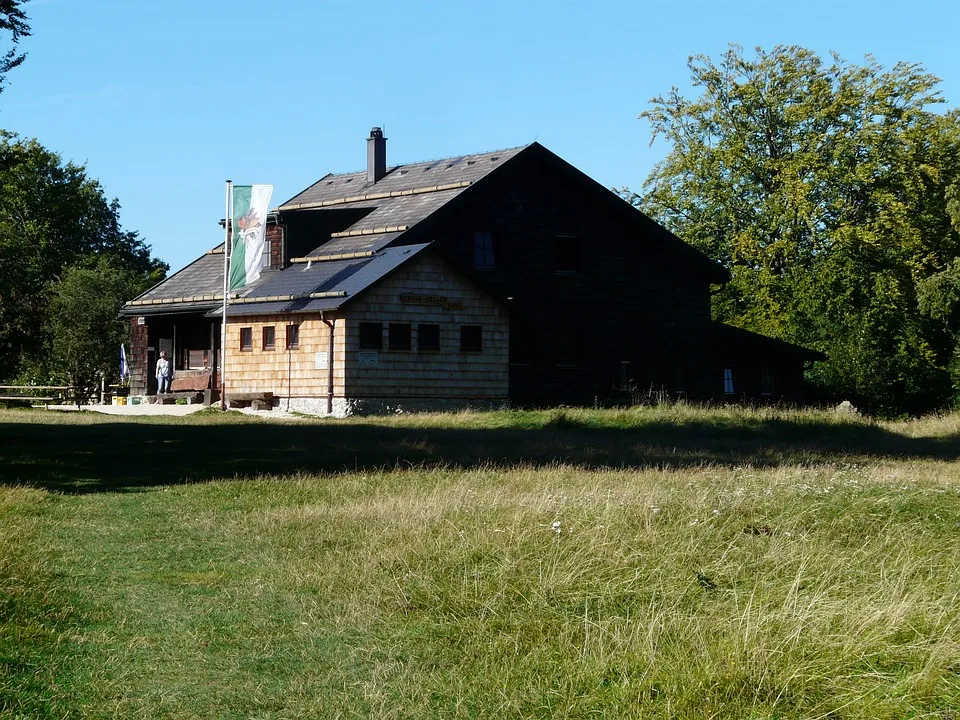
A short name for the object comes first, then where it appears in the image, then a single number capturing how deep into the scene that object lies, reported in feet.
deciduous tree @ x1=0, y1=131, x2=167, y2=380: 189.37
